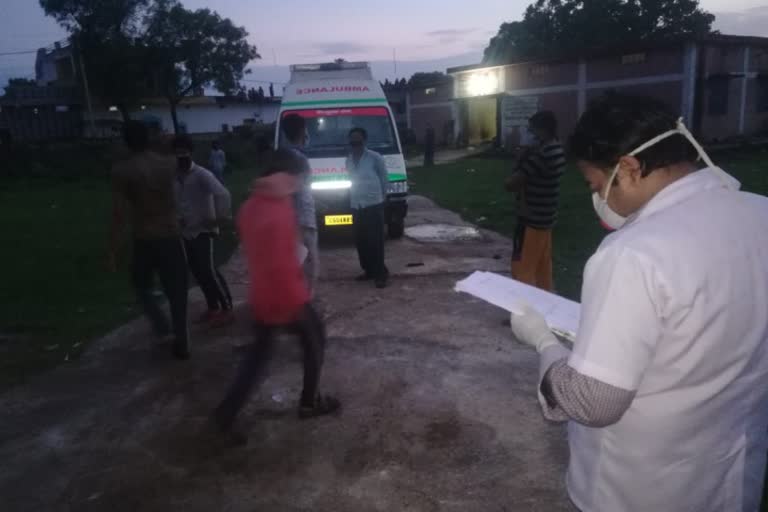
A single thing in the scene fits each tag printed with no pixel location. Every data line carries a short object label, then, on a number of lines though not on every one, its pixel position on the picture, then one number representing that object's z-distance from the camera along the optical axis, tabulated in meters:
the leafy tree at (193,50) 35.72
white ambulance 9.36
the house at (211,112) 41.94
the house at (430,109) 38.22
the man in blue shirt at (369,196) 7.30
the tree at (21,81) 52.16
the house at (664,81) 24.00
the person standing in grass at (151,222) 4.88
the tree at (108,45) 33.66
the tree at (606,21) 43.00
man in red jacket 3.58
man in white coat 1.24
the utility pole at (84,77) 32.75
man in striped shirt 5.10
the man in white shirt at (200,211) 5.61
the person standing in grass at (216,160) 14.39
